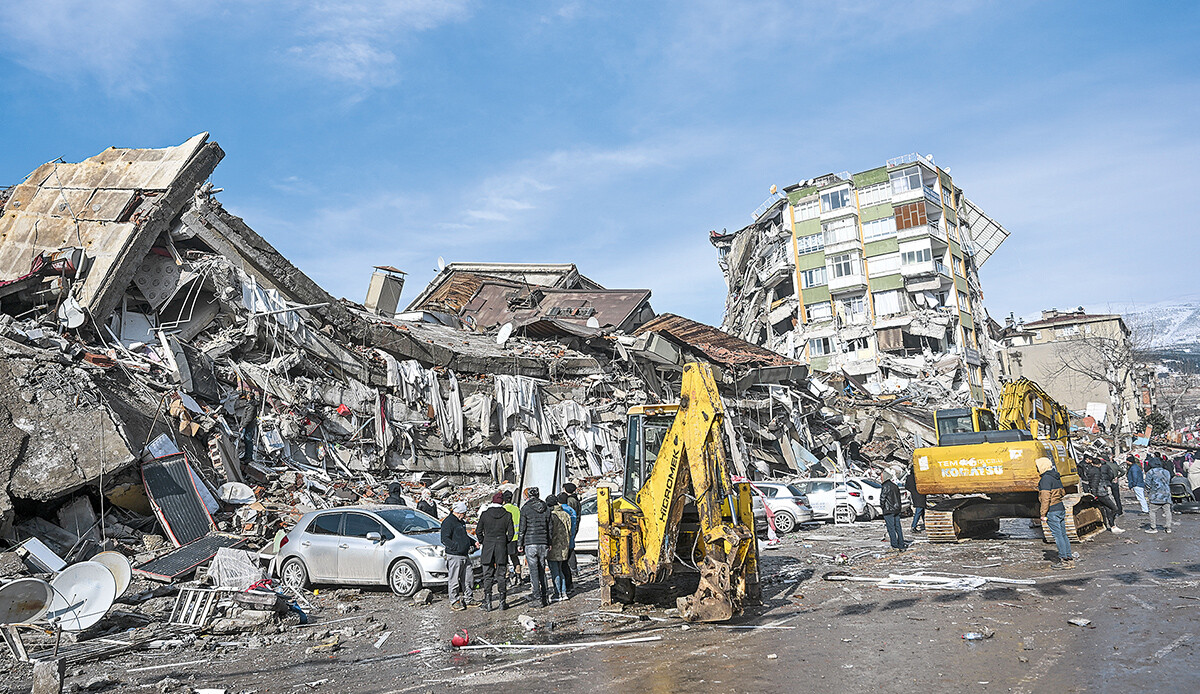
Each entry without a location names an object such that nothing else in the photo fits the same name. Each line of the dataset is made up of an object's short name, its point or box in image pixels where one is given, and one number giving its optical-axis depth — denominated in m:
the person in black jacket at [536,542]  10.33
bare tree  50.58
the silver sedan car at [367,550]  11.45
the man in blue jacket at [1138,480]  18.48
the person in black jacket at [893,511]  13.57
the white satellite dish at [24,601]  7.47
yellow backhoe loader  8.06
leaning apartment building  51.84
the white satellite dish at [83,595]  8.40
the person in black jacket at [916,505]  15.96
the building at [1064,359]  65.50
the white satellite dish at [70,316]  15.86
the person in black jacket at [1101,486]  15.73
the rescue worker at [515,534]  10.79
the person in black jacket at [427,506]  16.30
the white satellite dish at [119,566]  8.98
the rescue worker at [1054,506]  11.06
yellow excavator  13.38
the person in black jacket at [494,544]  10.27
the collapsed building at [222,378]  13.33
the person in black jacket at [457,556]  10.61
